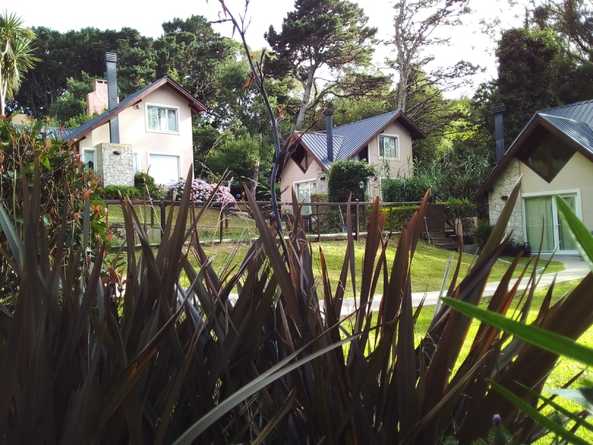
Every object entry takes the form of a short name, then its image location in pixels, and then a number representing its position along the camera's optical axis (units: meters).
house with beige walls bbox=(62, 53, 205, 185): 22.12
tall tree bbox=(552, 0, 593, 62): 30.30
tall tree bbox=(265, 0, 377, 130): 30.95
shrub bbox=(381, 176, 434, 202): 21.72
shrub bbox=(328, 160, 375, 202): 21.52
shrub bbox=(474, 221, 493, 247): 17.34
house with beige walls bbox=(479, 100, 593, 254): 16.97
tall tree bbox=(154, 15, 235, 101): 36.31
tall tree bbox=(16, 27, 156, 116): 43.47
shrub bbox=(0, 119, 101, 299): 2.95
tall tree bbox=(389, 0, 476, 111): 31.88
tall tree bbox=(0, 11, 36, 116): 19.11
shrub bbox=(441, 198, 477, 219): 20.20
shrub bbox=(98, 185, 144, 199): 18.36
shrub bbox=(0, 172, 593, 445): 0.77
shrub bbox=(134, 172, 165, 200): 20.38
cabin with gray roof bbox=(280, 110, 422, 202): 25.02
